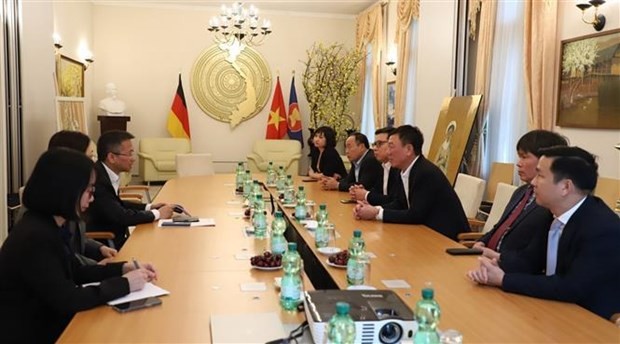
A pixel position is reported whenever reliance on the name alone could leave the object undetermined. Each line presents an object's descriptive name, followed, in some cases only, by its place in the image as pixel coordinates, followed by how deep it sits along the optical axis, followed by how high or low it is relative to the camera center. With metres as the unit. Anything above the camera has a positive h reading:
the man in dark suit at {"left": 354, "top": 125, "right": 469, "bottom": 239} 3.61 -0.49
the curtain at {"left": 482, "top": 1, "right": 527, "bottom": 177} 5.54 +0.35
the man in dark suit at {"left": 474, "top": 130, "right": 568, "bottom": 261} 2.60 -0.45
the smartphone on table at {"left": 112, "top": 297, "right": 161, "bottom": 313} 1.91 -0.65
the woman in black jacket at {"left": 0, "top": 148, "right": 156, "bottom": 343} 1.85 -0.49
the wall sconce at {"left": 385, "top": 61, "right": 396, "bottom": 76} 8.85 +0.90
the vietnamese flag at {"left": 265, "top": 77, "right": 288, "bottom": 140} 10.81 +0.04
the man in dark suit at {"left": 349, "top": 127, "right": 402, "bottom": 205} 4.45 -0.52
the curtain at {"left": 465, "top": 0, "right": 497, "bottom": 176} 6.02 +0.61
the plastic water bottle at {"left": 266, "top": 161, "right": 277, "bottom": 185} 5.70 -0.58
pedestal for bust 9.48 -0.09
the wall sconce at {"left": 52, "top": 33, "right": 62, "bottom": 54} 7.78 +1.02
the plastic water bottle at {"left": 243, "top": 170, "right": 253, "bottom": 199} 4.66 -0.57
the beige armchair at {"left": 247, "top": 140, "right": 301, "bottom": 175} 10.16 -0.65
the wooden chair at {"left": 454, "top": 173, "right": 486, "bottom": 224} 4.55 -0.58
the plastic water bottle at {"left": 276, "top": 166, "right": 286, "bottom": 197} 4.83 -0.56
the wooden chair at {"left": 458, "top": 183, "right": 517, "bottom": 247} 4.10 -0.58
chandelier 7.16 +1.42
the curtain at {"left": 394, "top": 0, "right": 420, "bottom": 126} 8.11 +0.97
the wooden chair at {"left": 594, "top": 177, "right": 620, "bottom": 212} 3.95 -0.46
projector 1.53 -0.55
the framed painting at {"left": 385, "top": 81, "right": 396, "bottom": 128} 8.93 +0.32
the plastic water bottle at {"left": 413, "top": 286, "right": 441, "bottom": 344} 1.38 -0.51
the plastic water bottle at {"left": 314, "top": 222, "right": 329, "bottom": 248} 2.82 -0.58
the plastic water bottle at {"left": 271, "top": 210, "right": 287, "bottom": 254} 2.61 -0.56
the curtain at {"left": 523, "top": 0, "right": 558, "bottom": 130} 4.91 +0.58
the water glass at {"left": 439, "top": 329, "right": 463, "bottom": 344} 1.59 -0.61
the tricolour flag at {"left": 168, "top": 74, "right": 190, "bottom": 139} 10.42 +0.01
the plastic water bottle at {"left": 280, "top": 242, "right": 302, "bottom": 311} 1.93 -0.58
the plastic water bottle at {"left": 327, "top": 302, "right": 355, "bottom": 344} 1.38 -0.52
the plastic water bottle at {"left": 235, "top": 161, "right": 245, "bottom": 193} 5.21 -0.57
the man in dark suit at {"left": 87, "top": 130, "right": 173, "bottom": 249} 3.54 -0.53
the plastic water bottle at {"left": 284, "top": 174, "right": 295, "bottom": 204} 4.35 -0.58
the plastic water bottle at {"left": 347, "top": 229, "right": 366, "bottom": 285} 2.20 -0.57
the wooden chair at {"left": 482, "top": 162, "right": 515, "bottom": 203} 5.52 -0.52
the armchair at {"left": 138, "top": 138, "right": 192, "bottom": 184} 9.81 -0.68
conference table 1.75 -0.65
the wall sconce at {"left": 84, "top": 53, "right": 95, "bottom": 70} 9.64 +0.97
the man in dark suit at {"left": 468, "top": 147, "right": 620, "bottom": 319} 2.04 -0.45
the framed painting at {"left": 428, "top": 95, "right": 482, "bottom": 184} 6.11 -0.10
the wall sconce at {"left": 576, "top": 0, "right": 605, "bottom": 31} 4.32 +0.83
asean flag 10.80 +0.03
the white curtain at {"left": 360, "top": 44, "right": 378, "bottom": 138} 10.18 +0.37
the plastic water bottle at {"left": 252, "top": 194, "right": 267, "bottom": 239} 3.09 -0.58
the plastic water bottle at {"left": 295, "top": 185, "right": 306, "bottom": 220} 3.63 -0.58
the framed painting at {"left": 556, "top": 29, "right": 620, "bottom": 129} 4.21 +0.35
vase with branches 10.05 +0.55
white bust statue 9.76 +0.22
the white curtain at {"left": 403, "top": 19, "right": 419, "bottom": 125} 8.02 +0.67
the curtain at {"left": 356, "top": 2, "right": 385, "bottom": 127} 9.51 +1.39
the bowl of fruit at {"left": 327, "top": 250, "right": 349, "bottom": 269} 2.44 -0.61
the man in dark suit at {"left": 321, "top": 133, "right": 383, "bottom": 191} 5.20 -0.44
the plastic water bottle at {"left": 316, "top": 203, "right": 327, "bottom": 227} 2.86 -0.50
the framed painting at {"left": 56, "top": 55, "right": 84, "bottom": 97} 7.96 +0.59
